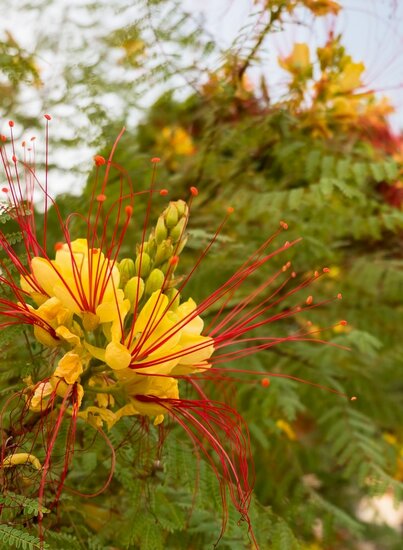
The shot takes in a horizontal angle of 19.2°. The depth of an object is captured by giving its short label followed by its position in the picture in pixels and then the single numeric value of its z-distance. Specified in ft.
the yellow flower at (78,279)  1.30
